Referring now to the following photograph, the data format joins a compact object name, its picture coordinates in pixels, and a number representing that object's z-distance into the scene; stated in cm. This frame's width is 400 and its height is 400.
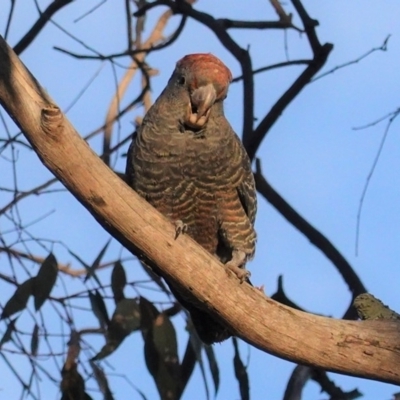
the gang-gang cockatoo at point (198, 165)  611
